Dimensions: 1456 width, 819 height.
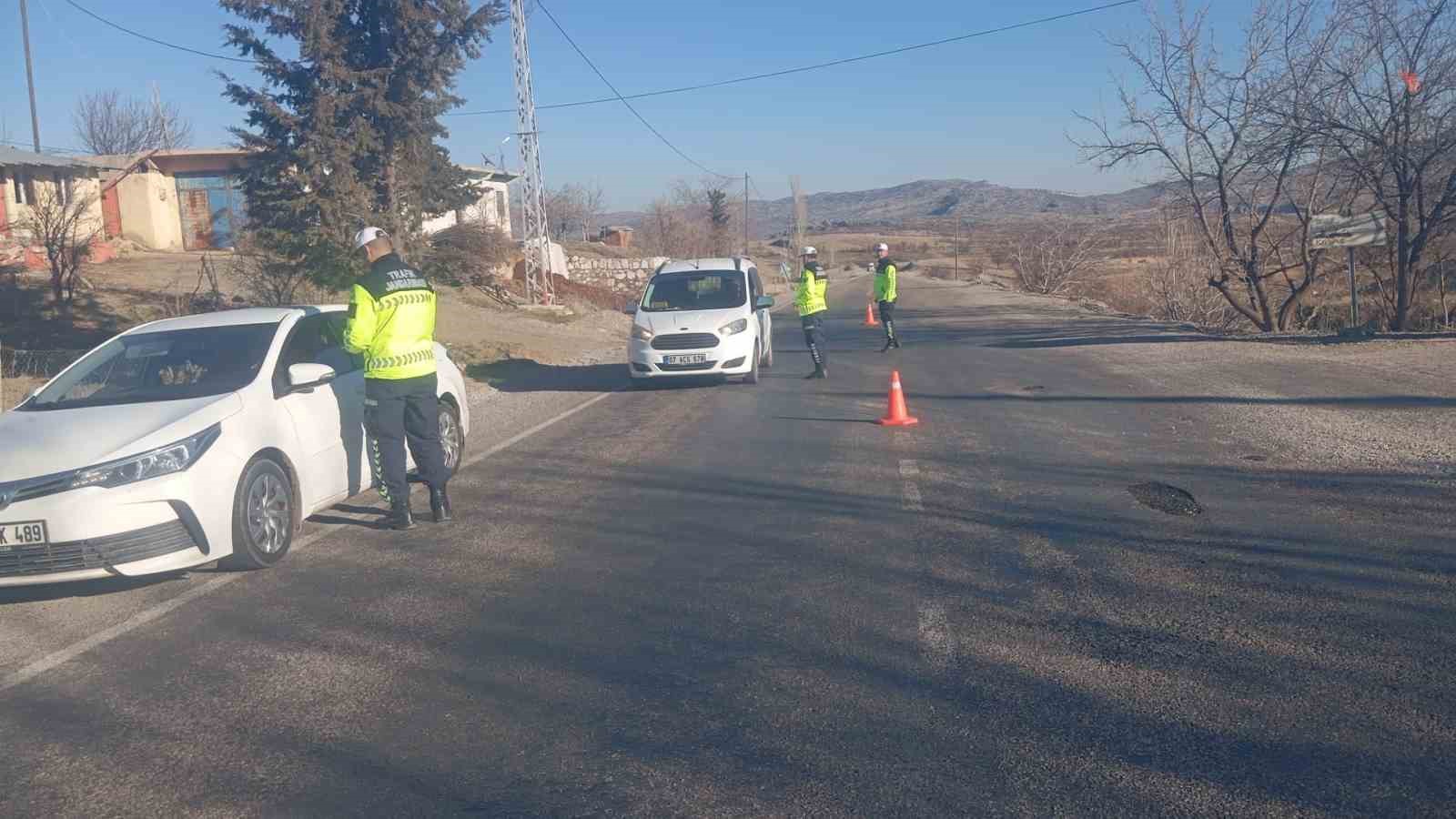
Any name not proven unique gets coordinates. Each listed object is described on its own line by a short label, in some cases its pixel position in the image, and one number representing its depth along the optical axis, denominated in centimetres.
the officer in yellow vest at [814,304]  1608
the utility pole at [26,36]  3847
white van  1517
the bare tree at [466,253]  2611
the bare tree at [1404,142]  1805
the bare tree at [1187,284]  3297
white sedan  611
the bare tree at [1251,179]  2031
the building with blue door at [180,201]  3747
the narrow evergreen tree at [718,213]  7906
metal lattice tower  2727
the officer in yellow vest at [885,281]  1912
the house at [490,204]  3959
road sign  2041
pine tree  2217
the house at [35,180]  2234
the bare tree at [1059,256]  4866
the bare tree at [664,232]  6988
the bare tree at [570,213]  7325
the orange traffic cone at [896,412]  1193
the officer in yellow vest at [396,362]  759
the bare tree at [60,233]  1881
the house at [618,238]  7988
